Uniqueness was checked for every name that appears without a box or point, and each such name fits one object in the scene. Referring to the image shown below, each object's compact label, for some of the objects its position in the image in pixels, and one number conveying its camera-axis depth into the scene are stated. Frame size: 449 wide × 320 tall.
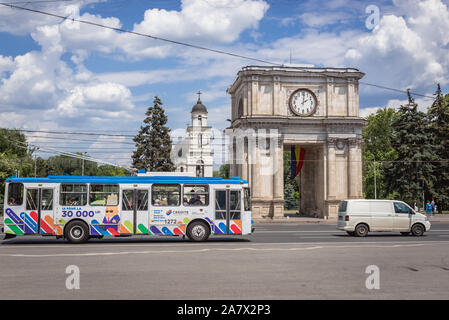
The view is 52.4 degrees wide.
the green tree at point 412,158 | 49.56
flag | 44.22
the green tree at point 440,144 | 50.16
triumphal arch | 39.97
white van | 22.58
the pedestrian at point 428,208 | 45.00
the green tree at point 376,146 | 70.94
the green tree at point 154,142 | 55.38
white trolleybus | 19.14
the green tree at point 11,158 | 54.78
